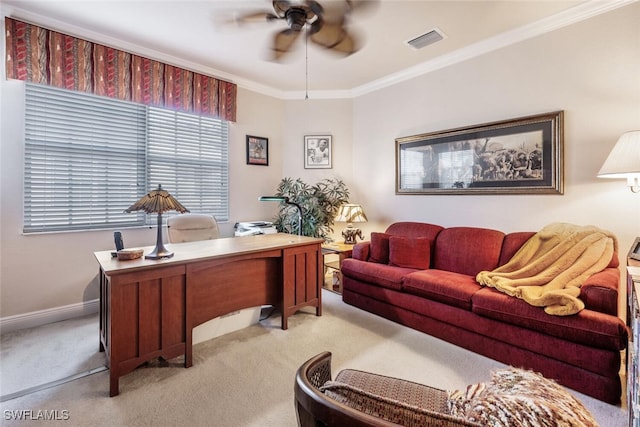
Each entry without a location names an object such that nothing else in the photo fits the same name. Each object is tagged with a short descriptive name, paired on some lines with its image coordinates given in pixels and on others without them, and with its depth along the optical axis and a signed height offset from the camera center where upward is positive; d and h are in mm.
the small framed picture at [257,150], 4254 +902
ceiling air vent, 2869 +1777
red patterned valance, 2576 +1452
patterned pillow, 551 -403
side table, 3529 -548
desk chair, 2900 -184
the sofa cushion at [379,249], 3303 -445
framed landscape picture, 2686 +566
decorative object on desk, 1911 -299
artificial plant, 4035 +90
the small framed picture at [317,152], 4531 +927
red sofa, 1738 -723
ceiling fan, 2293 +1645
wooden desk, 1789 -613
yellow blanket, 1892 -433
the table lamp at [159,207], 1932 +22
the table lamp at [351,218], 3832 -100
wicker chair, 544 -407
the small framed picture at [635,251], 1889 -279
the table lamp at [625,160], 1890 +349
